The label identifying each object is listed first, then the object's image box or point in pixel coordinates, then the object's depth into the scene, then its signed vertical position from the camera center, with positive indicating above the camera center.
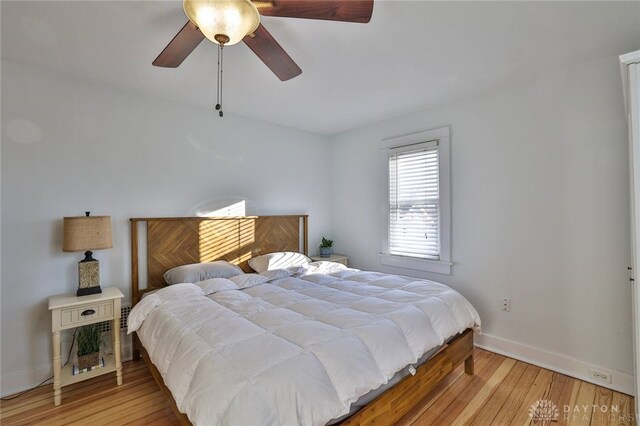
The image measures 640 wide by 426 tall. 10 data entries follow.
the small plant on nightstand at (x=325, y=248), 4.29 -0.49
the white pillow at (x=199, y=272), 2.74 -0.55
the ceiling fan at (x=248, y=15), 1.27 +0.94
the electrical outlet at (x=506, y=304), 2.83 -0.89
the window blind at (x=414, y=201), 3.38 +0.14
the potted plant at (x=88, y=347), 2.35 -1.06
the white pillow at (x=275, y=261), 3.32 -0.54
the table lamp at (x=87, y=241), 2.28 -0.19
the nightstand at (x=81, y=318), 2.13 -0.77
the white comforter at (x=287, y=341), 1.24 -0.70
